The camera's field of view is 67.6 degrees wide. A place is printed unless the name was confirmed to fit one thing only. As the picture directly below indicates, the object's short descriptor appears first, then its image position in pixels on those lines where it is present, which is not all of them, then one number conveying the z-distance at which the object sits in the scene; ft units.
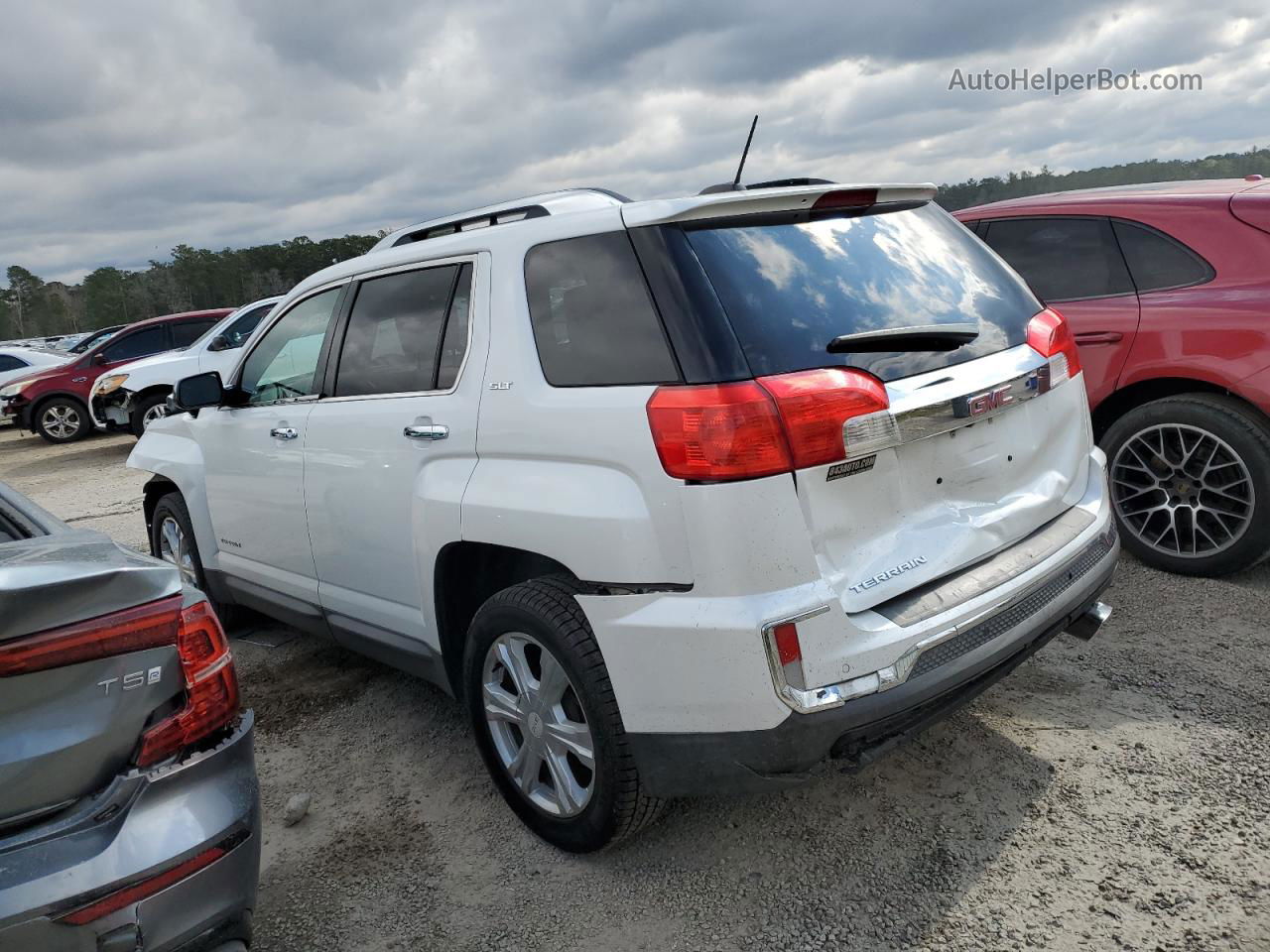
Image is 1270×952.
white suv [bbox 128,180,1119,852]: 7.37
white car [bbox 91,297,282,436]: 40.91
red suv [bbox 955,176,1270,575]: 13.78
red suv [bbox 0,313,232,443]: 48.32
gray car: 5.67
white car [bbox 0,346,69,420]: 55.57
